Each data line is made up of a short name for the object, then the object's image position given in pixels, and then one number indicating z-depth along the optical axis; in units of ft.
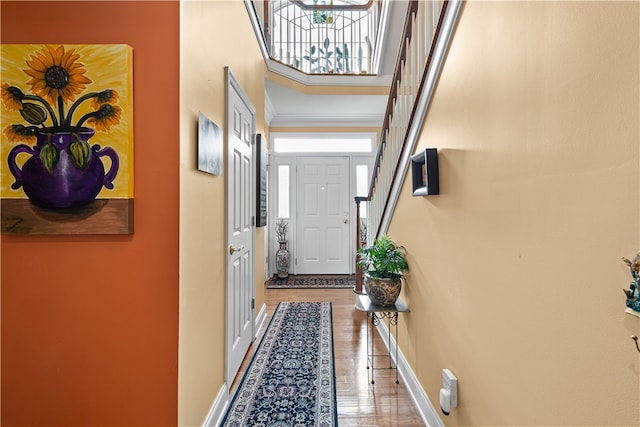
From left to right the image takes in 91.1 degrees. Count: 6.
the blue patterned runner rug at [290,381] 5.65
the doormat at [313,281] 14.51
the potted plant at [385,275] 6.55
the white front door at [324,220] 16.66
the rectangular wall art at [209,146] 4.74
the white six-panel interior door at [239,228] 6.41
